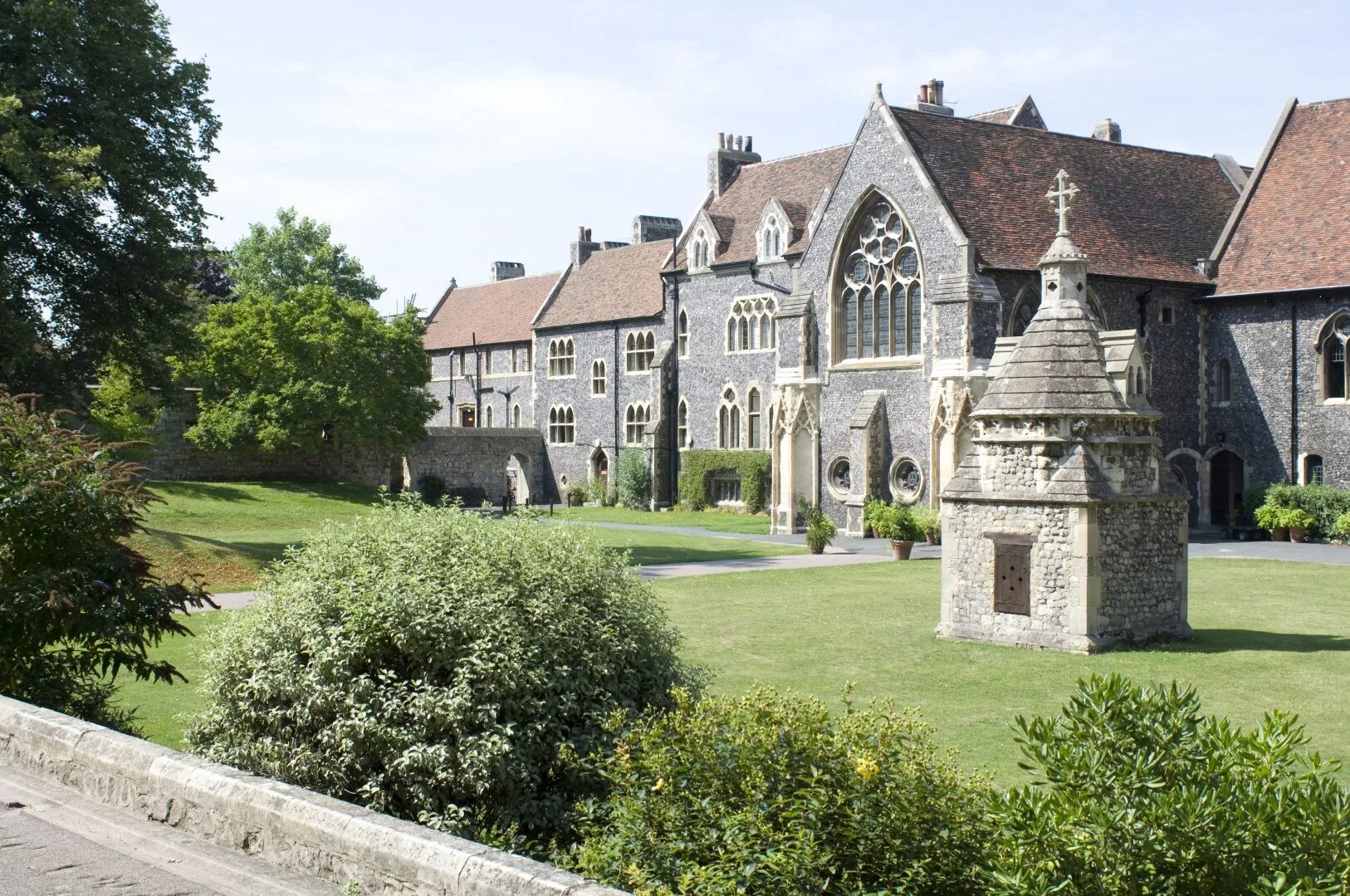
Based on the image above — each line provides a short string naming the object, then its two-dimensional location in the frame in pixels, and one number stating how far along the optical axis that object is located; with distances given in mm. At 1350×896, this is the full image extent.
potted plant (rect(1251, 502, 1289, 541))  34812
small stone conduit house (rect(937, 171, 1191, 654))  16844
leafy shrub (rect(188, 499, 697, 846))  8016
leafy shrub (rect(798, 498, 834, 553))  31766
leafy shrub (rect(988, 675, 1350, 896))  5086
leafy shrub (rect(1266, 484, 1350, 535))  34156
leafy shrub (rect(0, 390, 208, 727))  10336
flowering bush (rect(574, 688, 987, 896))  5973
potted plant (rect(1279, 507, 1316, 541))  34469
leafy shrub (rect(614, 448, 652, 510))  50406
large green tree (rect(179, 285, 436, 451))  46531
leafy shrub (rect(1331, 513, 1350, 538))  33375
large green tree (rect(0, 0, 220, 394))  24250
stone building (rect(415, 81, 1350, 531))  35406
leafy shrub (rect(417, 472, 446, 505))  52281
